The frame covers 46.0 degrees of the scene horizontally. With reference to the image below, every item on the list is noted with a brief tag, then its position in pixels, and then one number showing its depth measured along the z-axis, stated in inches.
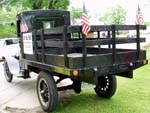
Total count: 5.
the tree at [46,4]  674.0
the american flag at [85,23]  124.5
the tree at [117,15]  1477.4
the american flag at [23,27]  179.2
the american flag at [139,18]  144.3
